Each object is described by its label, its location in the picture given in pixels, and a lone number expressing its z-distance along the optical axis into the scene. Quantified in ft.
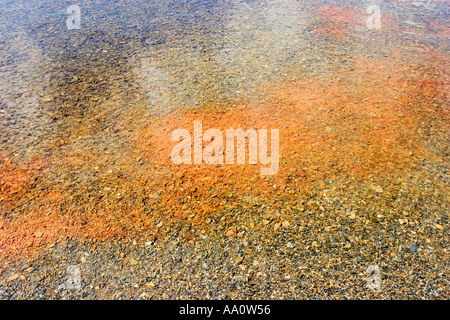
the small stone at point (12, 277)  8.76
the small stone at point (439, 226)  9.93
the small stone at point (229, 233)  10.00
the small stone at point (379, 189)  11.21
